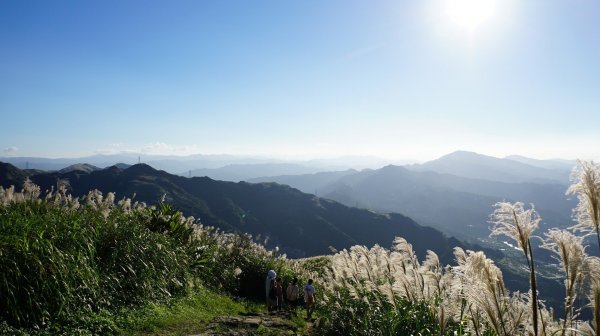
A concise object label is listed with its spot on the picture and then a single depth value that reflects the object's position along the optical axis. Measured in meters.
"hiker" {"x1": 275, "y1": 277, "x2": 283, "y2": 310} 14.29
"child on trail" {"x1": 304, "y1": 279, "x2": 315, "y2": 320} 13.52
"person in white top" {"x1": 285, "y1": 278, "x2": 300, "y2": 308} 15.23
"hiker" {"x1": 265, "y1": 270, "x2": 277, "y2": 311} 14.20
